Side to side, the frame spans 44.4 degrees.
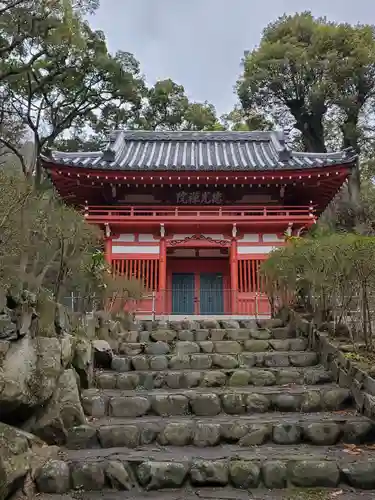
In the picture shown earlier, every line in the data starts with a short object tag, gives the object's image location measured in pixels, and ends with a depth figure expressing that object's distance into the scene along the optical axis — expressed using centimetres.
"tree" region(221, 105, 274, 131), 3362
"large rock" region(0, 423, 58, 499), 358
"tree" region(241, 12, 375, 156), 2867
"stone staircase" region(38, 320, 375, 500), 410
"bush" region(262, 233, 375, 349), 641
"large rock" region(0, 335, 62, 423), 411
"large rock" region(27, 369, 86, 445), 466
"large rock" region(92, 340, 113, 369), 692
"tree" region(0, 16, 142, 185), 2552
